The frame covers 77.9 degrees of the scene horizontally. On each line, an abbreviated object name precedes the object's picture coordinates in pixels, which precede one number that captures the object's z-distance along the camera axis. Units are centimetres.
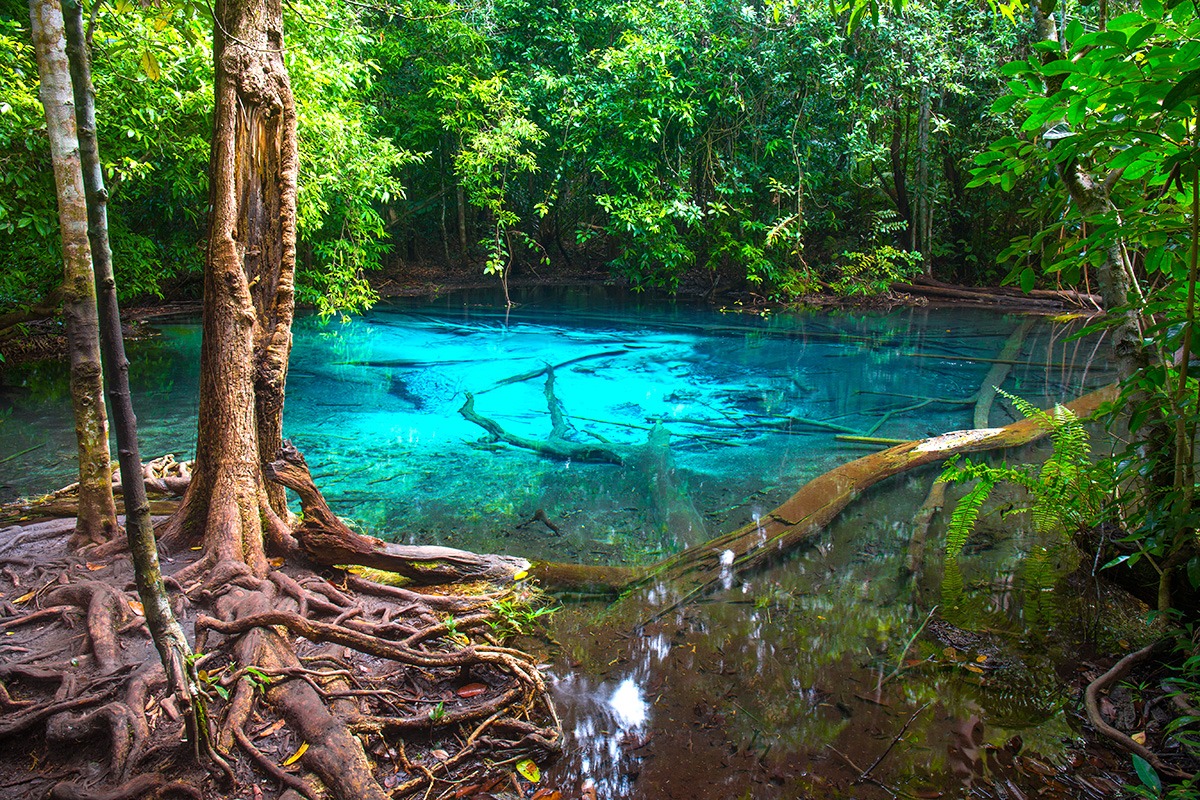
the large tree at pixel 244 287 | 322
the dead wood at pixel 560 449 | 586
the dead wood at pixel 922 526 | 390
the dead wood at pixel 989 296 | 1291
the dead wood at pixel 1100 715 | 216
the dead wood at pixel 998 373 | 649
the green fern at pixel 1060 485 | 303
